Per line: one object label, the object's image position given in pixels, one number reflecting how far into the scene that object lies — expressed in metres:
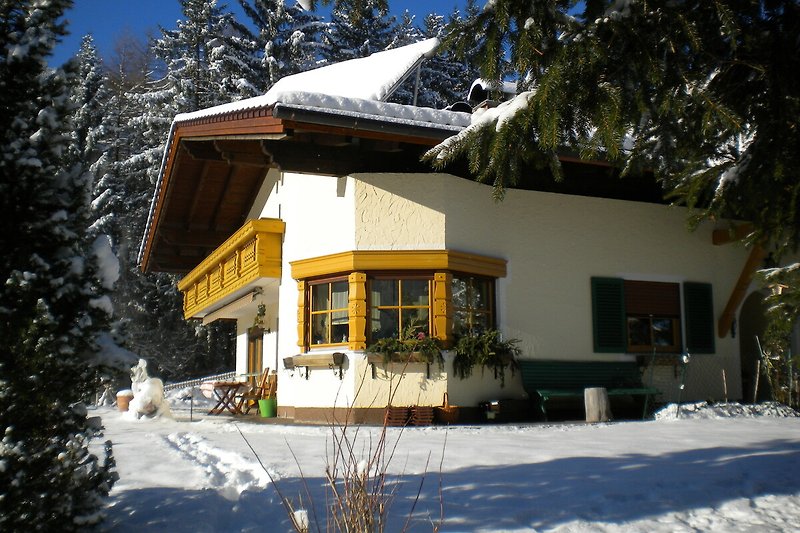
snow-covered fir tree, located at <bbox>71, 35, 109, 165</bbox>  30.28
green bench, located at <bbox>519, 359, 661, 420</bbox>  11.62
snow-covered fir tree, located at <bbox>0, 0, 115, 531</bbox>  3.90
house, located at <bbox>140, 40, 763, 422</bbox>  10.93
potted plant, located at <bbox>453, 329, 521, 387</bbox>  11.05
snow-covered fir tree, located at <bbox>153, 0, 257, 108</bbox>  29.05
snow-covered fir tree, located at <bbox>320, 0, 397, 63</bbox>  30.77
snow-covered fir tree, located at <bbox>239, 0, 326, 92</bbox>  28.66
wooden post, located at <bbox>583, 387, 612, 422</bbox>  10.95
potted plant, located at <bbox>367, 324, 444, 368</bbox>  10.77
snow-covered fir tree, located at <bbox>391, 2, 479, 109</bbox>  29.53
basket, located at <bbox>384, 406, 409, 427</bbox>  10.70
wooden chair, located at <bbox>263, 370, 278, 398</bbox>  14.05
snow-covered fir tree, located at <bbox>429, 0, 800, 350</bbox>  4.61
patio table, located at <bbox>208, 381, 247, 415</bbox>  14.78
